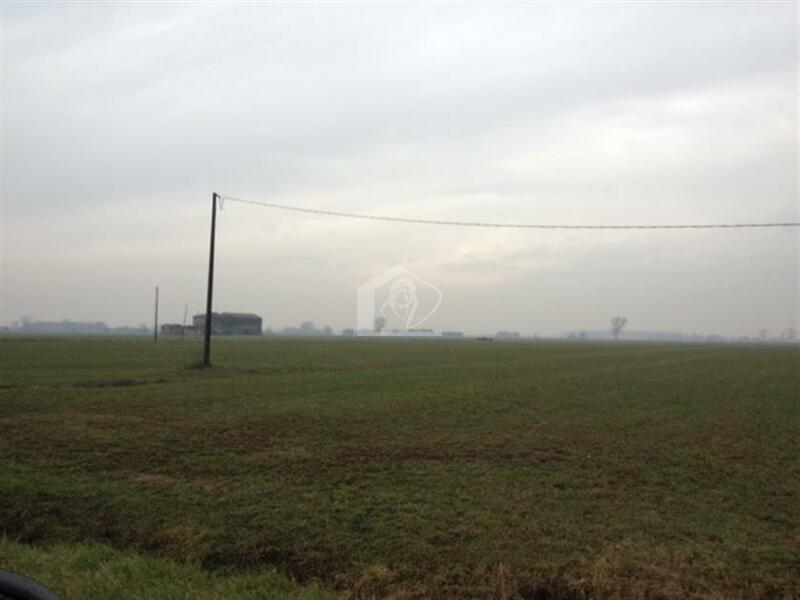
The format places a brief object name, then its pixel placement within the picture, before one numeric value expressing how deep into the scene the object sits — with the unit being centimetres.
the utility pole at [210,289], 3023
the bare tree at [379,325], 8286
